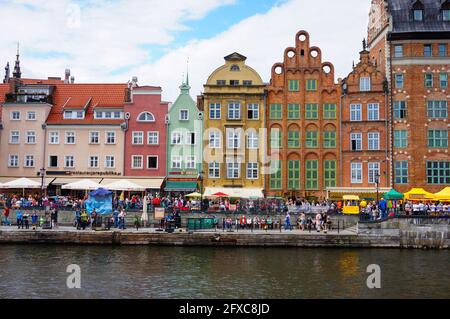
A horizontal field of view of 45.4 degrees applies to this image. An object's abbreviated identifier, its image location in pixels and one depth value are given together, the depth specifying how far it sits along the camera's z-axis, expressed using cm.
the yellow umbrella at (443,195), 4265
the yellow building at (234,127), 5503
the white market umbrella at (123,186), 4656
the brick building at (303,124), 5475
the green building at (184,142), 5566
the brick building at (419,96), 5319
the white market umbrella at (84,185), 4609
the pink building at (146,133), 5641
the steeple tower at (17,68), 7421
